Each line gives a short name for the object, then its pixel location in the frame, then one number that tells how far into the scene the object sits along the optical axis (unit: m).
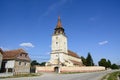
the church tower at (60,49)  32.25
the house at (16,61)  23.10
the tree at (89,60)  47.56
